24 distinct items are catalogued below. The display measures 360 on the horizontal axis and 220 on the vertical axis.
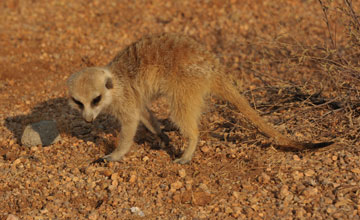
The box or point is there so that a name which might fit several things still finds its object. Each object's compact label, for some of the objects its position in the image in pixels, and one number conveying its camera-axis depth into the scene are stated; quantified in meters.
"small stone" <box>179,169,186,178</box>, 6.75
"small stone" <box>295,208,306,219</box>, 5.63
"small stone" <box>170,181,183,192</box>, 6.43
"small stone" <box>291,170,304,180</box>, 6.38
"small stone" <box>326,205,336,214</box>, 5.62
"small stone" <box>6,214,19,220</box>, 5.85
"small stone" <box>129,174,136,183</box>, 6.66
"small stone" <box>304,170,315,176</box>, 6.42
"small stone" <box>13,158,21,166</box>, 7.27
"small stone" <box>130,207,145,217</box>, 5.97
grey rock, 7.87
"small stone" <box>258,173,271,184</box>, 6.42
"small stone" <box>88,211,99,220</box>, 5.87
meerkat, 6.84
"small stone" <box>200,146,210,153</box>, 7.51
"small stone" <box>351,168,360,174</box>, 6.36
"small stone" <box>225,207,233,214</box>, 5.85
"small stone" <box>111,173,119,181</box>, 6.76
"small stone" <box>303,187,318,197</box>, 5.99
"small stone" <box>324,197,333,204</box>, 5.81
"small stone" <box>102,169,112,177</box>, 6.89
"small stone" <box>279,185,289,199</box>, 6.05
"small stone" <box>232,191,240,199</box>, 6.16
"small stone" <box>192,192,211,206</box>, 6.13
